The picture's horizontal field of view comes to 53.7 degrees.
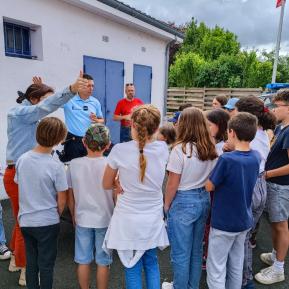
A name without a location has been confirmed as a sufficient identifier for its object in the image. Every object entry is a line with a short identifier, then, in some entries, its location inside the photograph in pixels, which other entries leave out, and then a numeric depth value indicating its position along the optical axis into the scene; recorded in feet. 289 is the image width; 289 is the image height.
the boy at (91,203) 6.96
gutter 18.87
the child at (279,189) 8.44
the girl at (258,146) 7.91
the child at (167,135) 11.09
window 14.78
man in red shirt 18.99
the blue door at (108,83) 20.21
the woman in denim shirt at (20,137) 8.14
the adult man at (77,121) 13.24
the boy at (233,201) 6.64
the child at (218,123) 8.29
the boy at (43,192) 6.74
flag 39.09
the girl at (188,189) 6.86
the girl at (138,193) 6.25
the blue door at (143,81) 25.02
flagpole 39.88
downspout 29.23
